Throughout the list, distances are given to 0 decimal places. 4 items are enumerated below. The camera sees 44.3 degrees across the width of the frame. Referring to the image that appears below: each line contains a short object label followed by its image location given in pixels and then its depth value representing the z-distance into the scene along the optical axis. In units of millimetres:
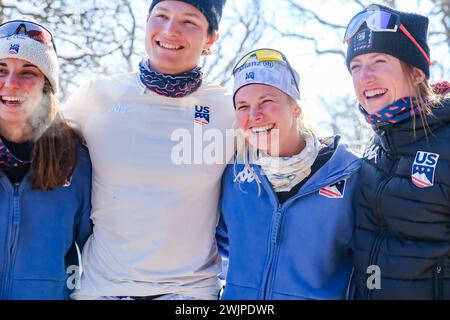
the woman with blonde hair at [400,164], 2789
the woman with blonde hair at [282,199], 3102
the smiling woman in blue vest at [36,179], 3064
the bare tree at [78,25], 7855
